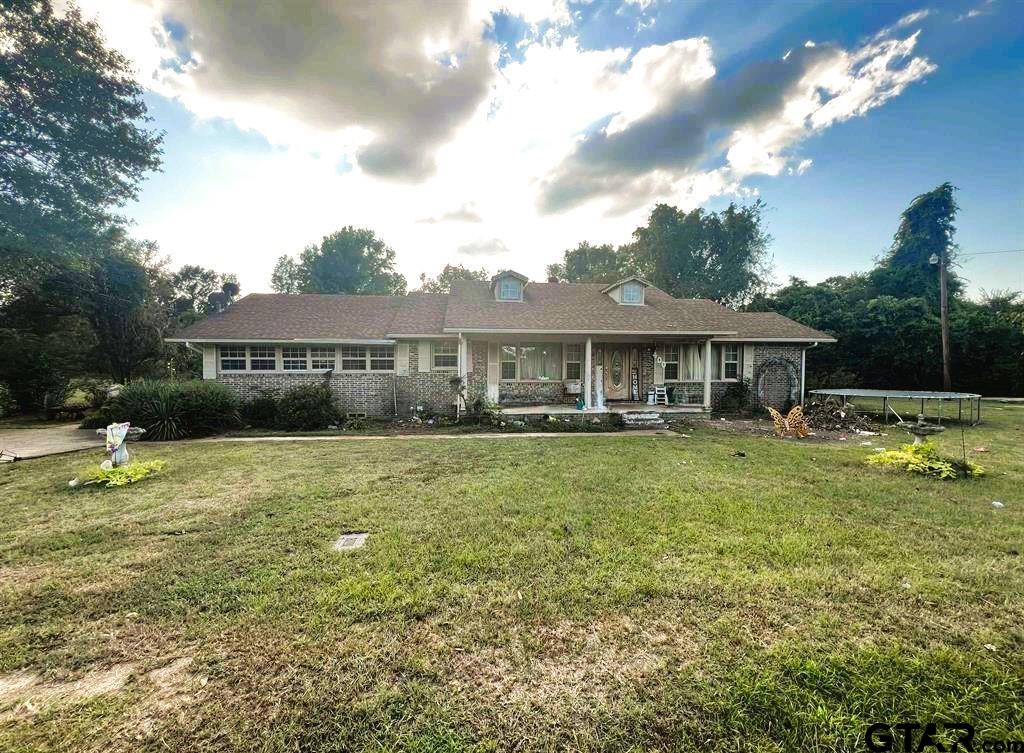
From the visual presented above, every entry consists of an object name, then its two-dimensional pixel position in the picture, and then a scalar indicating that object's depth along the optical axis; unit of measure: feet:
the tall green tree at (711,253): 110.32
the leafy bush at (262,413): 41.26
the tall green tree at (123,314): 53.47
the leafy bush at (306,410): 39.52
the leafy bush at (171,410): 34.14
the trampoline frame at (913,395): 37.99
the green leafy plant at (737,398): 48.80
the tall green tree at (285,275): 129.29
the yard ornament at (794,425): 34.35
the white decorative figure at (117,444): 22.25
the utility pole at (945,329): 60.08
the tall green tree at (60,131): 46.11
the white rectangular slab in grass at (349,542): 12.99
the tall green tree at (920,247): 89.71
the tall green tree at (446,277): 133.08
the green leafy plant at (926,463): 20.99
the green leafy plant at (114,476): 20.25
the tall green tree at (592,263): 123.75
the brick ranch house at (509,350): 44.32
